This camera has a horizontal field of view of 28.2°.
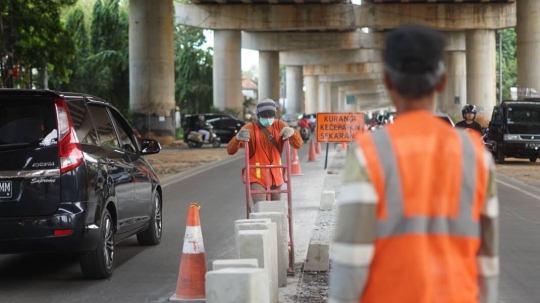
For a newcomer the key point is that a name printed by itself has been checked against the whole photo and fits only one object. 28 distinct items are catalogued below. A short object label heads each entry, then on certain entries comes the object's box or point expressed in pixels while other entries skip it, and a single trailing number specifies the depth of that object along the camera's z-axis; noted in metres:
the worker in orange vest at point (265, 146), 10.79
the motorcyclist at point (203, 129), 46.59
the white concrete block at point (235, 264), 7.02
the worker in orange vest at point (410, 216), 3.39
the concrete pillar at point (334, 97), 142.25
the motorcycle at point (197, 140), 45.72
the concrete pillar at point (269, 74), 78.75
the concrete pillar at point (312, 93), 116.19
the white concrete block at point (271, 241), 8.37
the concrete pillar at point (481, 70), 64.25
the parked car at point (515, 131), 31.25
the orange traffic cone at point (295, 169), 25.67
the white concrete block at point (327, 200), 15.97
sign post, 25.09
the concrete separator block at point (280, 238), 9.41
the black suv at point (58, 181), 9.49
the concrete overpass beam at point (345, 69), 101.19
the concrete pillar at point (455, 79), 82.19
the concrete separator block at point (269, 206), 10.04
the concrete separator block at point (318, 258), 10.23
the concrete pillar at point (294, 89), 97.75
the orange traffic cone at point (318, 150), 38.91
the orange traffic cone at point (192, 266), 8.73
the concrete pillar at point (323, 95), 127.45
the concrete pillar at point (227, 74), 64.06
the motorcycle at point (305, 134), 53.44
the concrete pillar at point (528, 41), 51.34
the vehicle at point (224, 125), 50.12
